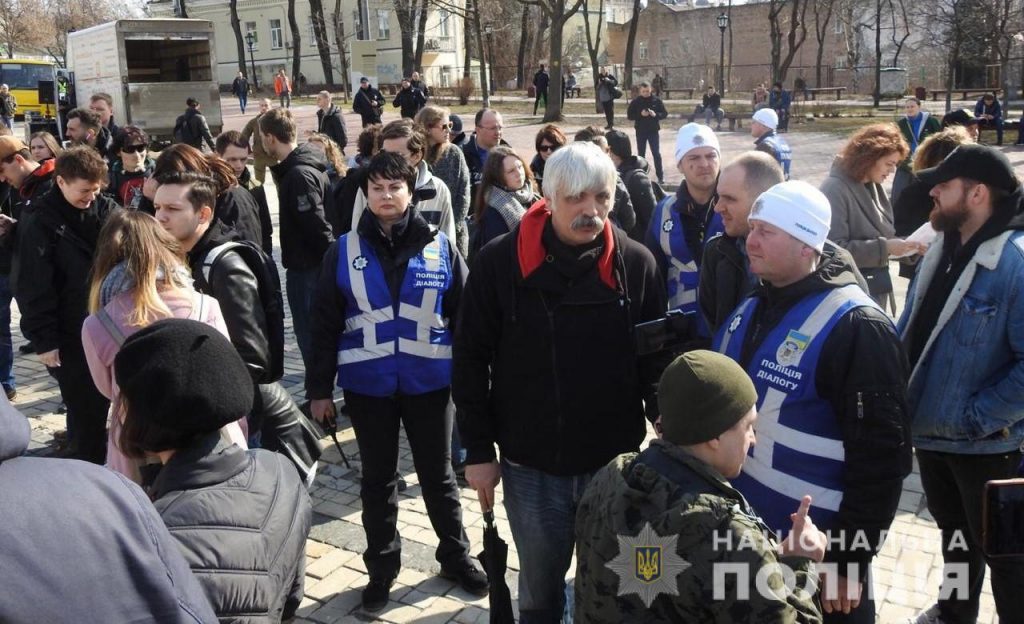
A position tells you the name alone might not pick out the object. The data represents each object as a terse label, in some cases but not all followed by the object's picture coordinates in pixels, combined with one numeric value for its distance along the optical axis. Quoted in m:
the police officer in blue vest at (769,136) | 6.75
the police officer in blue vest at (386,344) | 3.72
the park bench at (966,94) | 35.47
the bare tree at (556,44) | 28.42
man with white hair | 2.87
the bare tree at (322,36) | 47.22
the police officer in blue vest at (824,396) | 2.42
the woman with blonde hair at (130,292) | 2.98
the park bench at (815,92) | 39.50
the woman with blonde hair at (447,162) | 6.47
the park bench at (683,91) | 43.29
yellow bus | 31.44
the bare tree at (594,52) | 33.84
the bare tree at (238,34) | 48.75
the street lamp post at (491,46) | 45.12
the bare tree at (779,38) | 38.78
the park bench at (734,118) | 28.11
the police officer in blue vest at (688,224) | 4.33
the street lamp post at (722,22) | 34.26
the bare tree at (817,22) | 45.37
